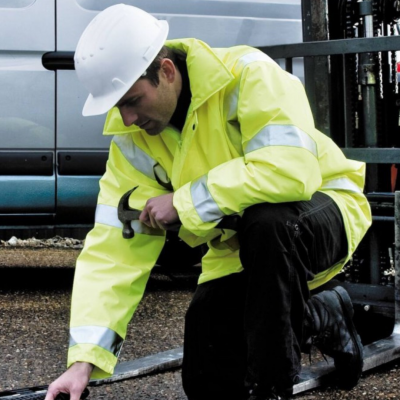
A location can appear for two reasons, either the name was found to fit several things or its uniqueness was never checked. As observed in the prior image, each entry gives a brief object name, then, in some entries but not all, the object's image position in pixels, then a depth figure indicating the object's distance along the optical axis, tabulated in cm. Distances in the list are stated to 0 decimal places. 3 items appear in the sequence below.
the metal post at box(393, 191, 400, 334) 594
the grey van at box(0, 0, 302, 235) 792
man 427
